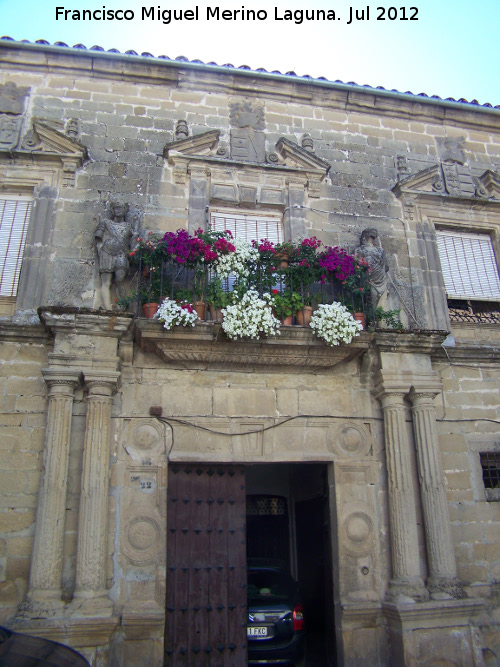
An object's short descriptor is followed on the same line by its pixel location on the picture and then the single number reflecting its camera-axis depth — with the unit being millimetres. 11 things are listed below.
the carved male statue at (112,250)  6875
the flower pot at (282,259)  7094
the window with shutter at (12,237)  7059
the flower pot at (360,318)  7000
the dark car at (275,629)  6543
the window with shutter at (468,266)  8273
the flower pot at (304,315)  6848
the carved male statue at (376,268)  7328
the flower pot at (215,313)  6676
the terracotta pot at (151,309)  6553
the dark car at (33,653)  4059
